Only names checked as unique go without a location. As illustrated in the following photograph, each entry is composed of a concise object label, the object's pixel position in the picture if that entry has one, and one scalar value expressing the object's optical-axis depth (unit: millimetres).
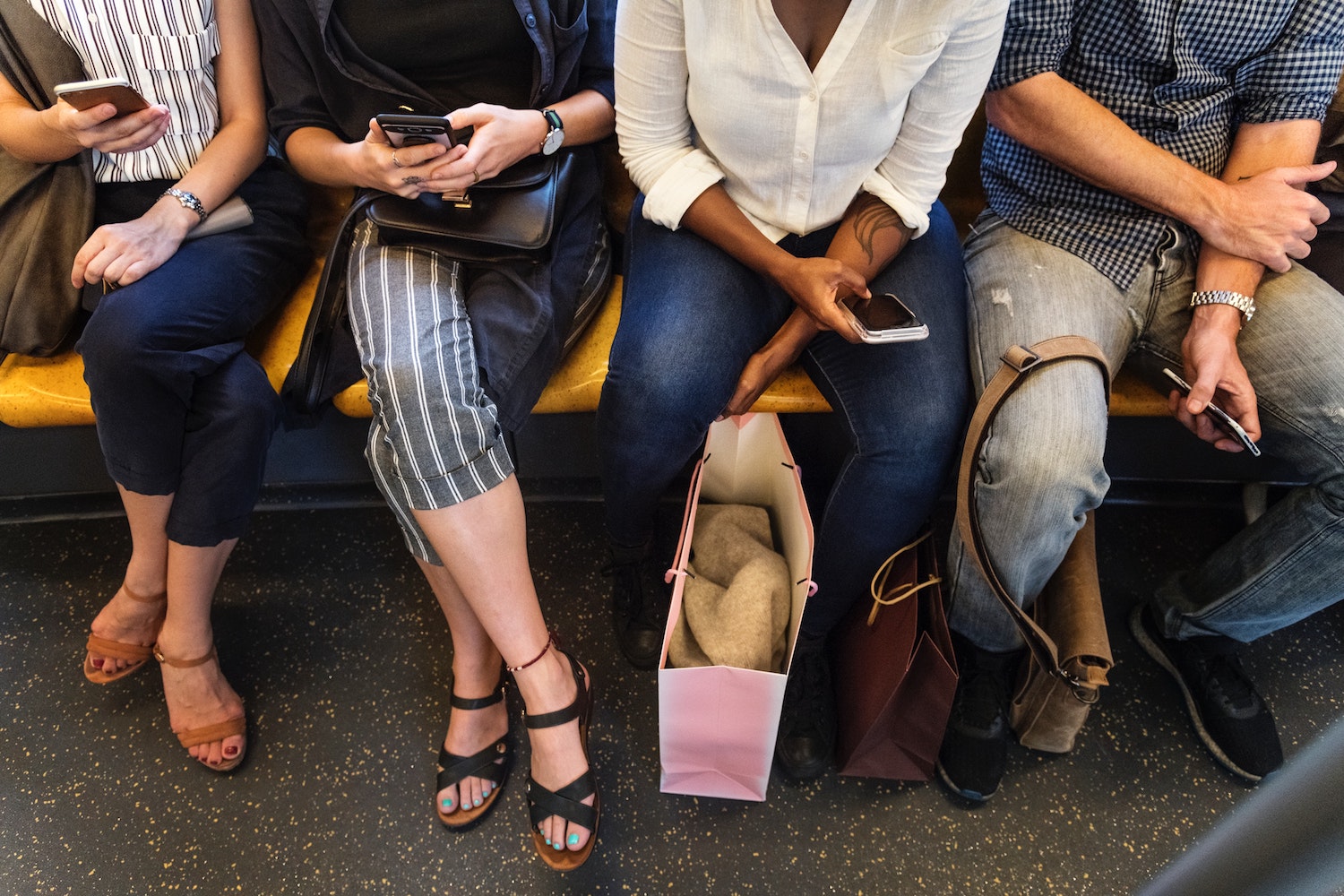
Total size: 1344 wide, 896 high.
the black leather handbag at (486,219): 1230
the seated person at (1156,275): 1176
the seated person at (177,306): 1223
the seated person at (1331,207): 1285
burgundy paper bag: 1158
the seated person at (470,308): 1152
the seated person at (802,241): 1125
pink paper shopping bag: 1104
